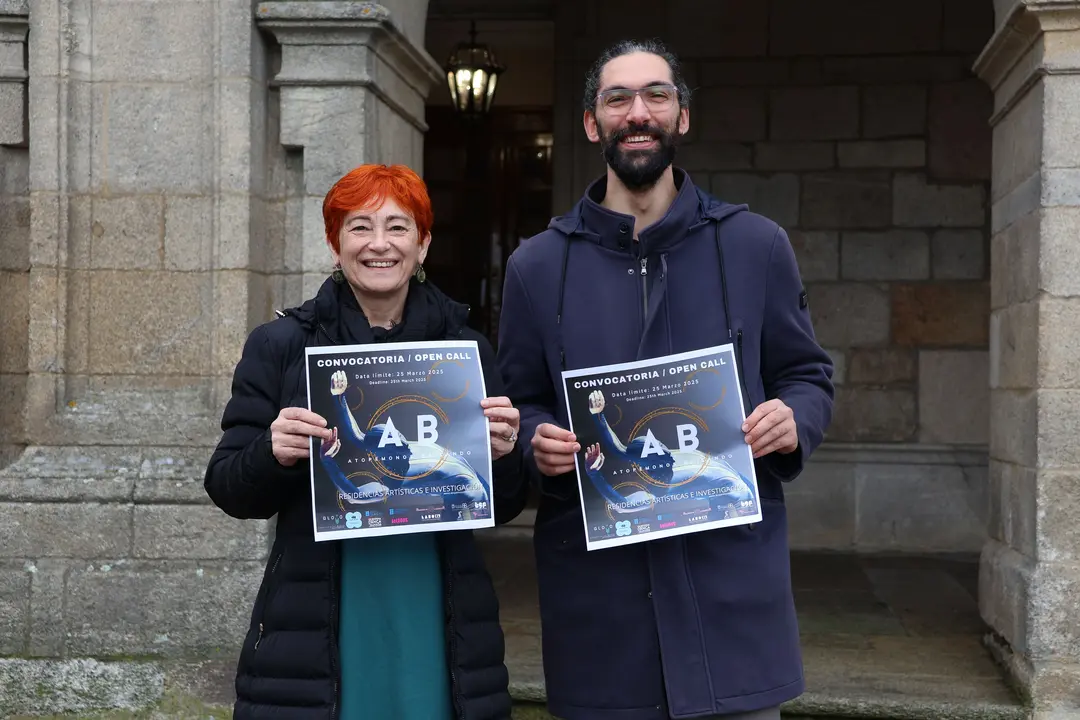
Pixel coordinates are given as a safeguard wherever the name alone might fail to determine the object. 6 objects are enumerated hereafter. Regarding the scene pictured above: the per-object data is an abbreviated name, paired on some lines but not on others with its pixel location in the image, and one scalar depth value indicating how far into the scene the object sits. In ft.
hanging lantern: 26.86
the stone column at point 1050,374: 14.44
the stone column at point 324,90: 15.58
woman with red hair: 8.25
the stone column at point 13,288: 16.44
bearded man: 8.34
